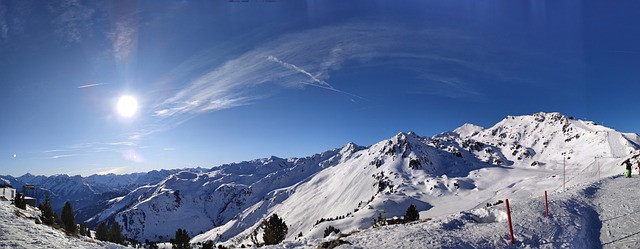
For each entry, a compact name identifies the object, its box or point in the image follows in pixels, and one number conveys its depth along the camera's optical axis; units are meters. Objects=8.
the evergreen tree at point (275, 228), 40.77
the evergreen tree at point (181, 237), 69.74
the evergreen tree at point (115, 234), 47.88
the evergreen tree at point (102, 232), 49.46
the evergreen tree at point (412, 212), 27.17
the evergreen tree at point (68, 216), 33.67
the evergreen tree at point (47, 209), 29.44
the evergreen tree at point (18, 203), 28.30
